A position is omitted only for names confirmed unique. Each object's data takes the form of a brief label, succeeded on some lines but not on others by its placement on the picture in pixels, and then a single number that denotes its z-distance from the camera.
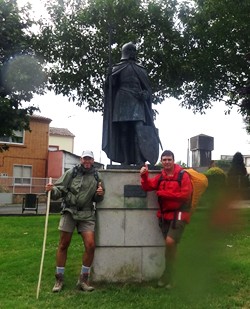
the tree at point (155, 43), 9.18
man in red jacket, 3.67
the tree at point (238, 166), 15.70
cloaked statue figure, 4.48
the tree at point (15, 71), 9.62
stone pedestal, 4.03
